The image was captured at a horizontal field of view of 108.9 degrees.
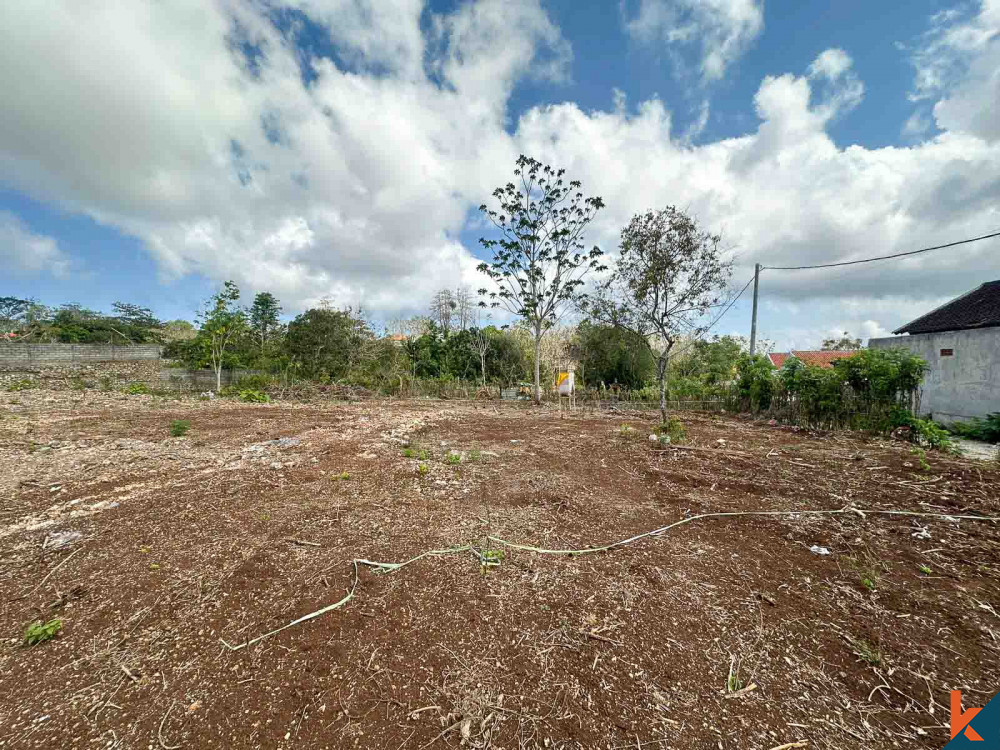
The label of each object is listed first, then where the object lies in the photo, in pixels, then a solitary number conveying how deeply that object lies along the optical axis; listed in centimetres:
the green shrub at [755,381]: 773
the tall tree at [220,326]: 1006
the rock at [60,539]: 226
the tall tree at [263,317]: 1280
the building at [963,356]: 694
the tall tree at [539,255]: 1090
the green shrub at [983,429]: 604
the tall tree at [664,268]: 806
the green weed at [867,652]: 150
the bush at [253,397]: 953
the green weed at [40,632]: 155
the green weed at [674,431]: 545
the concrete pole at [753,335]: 1090
